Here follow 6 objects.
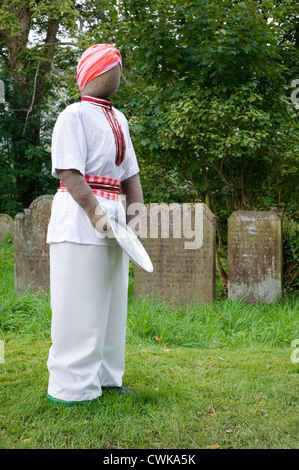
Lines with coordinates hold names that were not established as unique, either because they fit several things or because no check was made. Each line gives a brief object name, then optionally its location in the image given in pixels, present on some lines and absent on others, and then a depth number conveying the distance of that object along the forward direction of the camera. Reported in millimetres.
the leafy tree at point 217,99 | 6254
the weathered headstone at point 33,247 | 6582
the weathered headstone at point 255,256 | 6234
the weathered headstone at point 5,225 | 12797
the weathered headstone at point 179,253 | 6180
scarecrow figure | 2842
